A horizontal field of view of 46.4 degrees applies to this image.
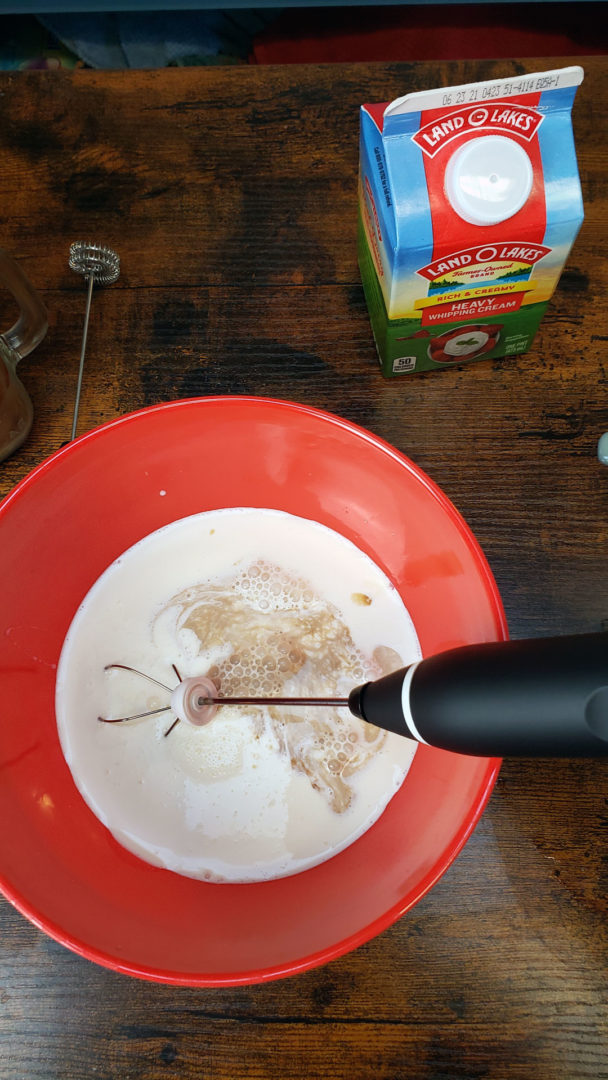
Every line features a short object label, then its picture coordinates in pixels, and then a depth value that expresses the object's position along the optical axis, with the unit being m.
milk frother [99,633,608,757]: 0.37
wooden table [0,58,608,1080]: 0.59
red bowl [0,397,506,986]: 0.51
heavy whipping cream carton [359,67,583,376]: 0.54
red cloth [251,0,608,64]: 1.10
